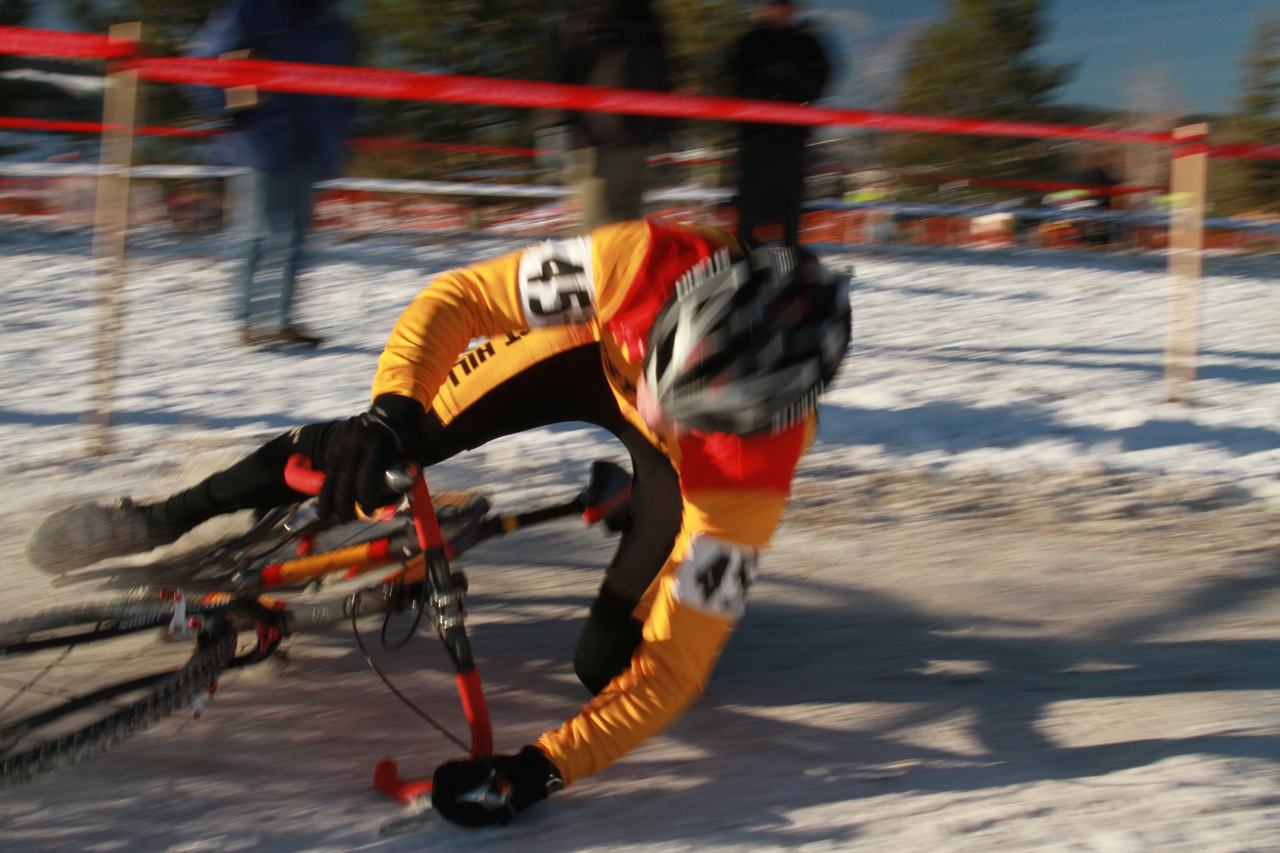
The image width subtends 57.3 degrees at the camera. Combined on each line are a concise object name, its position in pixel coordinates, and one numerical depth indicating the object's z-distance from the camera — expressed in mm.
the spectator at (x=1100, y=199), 11062
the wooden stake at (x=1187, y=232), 5734
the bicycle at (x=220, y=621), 2518
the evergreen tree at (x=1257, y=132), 19453
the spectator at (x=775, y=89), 5902
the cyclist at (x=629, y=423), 2273
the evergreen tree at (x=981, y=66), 18047
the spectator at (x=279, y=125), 4918
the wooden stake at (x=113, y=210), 4355
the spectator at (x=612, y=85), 5168
